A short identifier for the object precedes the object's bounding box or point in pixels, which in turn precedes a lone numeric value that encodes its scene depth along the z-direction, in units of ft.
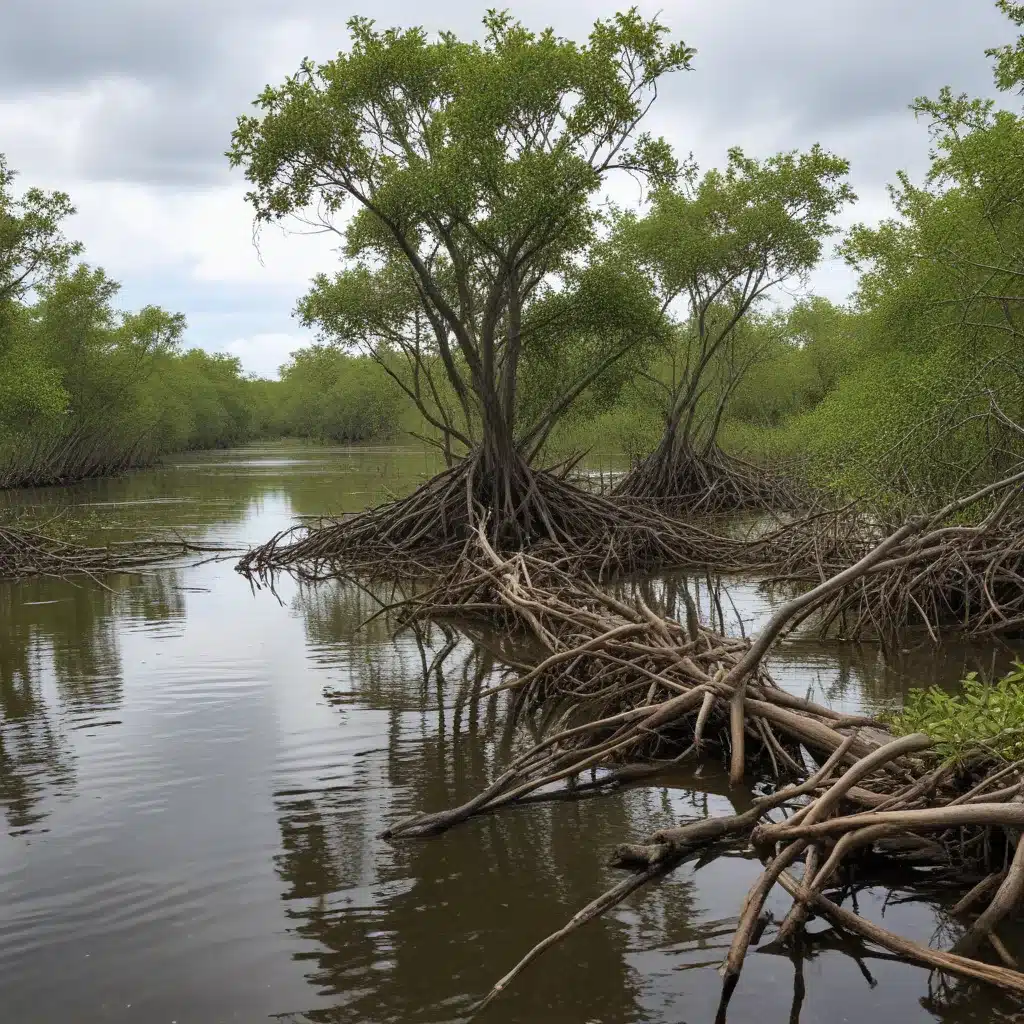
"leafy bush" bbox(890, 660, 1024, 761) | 11.75
